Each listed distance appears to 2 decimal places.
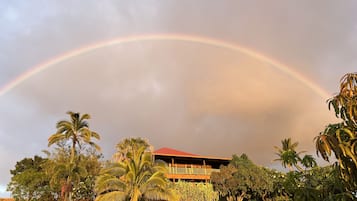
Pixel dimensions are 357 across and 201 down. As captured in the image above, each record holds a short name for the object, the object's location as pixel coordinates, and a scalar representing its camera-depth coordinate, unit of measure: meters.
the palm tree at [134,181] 22.89
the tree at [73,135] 26.81
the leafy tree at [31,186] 32.47
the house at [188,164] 39.09
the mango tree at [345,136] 6.04
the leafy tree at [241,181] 38.06
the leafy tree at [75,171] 26.53
